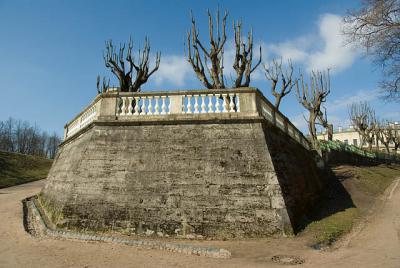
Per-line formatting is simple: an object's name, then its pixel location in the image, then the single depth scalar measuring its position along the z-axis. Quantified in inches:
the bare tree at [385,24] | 349.0
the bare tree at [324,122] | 1065.6
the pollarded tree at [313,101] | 855.9
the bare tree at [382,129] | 1688.0
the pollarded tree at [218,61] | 653.3
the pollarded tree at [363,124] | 1430.4
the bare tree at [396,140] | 1774.1
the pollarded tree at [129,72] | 737.0
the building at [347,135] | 2847.0
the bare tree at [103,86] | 866.1
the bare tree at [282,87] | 849.5
